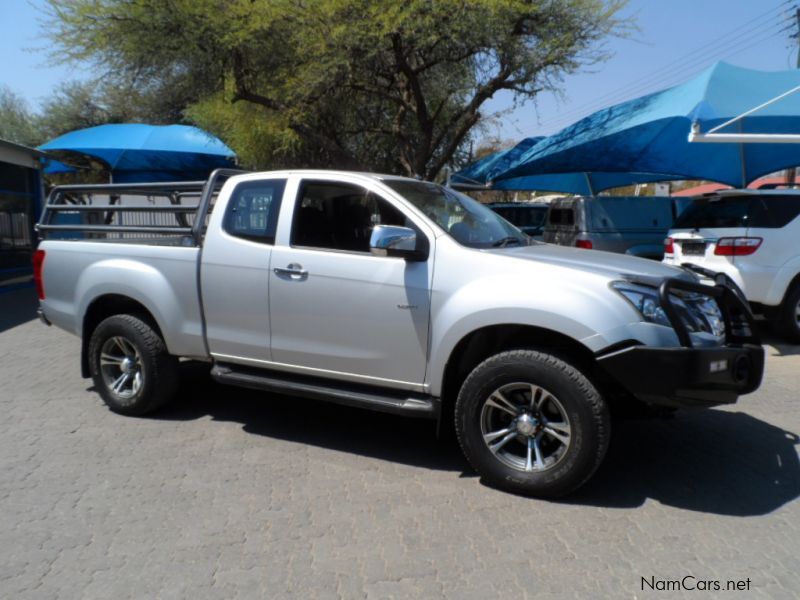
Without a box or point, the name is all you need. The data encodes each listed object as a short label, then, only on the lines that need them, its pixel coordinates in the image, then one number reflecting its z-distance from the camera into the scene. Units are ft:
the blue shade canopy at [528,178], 50.88
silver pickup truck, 12.34
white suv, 25.50
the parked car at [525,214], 52.13
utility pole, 56.67
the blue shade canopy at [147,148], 58.85
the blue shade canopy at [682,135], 33.01
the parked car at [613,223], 34.24
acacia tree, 36.76
